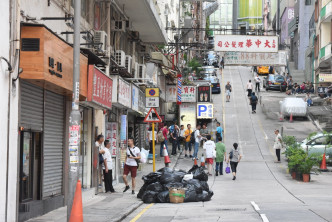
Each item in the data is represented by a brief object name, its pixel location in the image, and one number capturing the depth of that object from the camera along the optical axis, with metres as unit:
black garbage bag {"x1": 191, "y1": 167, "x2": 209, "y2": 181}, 20.96
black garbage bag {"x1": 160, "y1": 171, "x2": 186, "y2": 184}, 20.09
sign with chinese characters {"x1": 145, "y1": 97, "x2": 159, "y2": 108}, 25.19
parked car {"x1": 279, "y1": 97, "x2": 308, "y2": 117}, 49.31
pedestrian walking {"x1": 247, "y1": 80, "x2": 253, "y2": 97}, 60.97
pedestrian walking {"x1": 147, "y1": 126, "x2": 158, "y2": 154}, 36.10
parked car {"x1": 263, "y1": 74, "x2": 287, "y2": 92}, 69.62
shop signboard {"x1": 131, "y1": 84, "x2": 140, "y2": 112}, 28.88
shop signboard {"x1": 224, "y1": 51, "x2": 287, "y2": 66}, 47.44
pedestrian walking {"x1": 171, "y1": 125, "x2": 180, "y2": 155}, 36.00
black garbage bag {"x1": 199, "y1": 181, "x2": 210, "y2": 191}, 20.47
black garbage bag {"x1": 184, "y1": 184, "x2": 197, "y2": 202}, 19.66
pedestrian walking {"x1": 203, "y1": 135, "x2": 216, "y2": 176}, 28.22
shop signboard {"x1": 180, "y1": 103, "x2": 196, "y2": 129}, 46.78
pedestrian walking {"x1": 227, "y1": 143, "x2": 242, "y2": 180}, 27.08
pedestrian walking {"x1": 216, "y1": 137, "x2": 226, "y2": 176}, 28.28
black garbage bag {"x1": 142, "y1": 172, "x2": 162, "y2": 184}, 20.44
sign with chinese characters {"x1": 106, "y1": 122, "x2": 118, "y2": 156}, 26.79
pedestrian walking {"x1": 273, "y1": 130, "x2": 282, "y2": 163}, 32.22
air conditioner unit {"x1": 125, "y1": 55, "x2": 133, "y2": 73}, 28.43
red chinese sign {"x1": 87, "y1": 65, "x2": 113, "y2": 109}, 19.02
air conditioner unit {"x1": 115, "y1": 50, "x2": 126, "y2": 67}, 27.02
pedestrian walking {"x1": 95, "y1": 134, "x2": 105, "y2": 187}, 21.70
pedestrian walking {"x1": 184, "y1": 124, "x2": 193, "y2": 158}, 34.66
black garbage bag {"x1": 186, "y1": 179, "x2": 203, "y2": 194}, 19.94
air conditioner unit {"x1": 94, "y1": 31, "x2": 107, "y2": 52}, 22.75
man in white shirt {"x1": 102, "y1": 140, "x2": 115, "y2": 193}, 21.75
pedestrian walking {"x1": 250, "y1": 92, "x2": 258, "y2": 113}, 53.18
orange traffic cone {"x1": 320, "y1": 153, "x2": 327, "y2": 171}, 29.85
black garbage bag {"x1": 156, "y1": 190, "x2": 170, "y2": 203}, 19.55
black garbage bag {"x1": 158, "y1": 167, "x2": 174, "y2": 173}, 20.60
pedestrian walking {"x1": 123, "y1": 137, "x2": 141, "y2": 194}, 21.78
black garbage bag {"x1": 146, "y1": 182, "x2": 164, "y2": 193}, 20.02
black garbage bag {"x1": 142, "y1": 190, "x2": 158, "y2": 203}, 19.70
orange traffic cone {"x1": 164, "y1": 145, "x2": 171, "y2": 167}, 25.58
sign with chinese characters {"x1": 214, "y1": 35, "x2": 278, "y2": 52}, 44.66
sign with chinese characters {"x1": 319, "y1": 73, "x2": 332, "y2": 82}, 58.09
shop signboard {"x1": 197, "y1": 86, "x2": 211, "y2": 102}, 47.69
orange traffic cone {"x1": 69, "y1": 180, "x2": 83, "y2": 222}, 13.09
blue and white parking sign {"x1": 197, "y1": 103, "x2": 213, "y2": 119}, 47.31
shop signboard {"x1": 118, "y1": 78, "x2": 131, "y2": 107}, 25.11
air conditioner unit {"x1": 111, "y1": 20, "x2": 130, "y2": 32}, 26.42
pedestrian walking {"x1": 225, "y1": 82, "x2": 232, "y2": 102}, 60.06
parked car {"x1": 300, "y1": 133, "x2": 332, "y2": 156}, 31.23
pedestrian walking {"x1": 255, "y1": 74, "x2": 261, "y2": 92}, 66.19
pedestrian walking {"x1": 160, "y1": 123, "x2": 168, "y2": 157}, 34.97
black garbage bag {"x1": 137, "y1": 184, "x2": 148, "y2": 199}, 20.27
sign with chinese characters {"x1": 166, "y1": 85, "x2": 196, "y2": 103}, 45.62
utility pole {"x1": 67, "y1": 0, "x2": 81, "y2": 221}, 13.60
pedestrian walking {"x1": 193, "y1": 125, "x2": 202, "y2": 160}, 32.62
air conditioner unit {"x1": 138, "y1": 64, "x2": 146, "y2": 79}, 32.69
